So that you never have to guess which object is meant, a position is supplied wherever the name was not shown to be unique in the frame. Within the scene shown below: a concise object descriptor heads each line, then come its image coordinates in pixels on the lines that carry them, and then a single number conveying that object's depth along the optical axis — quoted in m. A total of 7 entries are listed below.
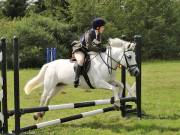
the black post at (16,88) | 12.27
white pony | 14.59
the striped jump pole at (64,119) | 12.70
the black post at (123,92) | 16.12
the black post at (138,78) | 15.86
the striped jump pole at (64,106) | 12.74
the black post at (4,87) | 12.27
